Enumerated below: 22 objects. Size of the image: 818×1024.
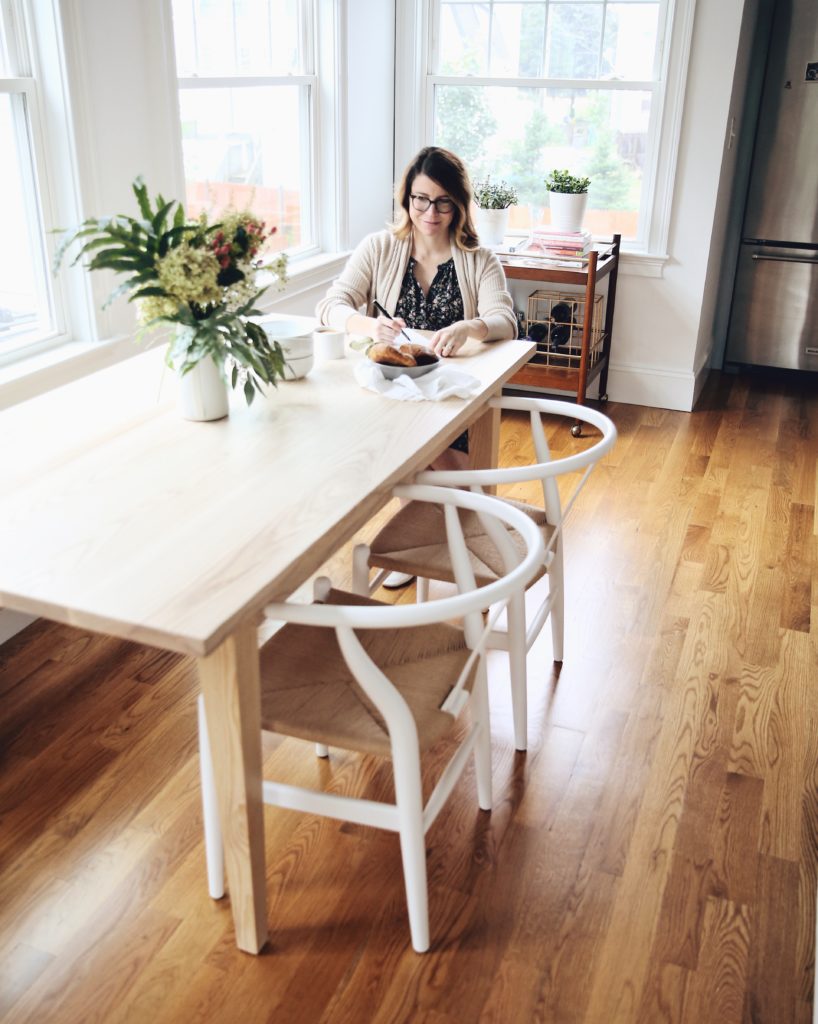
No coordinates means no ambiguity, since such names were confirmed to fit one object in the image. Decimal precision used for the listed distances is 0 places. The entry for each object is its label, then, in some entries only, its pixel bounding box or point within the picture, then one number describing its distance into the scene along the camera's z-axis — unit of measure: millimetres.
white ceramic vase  1962
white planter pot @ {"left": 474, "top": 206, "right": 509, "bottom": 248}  4339
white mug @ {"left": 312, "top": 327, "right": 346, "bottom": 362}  2455
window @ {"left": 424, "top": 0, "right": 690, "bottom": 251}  4234
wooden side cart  4121
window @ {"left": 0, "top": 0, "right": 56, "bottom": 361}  2529
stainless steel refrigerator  4504
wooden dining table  1370
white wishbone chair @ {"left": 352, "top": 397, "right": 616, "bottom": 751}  1928
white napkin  2191
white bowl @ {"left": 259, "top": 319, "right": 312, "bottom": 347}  2281
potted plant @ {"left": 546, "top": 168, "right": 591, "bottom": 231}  4266
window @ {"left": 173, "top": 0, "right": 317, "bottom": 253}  3326
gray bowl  2268
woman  2756
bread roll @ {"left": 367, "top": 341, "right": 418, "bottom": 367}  2281
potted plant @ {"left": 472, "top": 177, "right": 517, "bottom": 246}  4340
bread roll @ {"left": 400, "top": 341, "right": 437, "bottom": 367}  2311
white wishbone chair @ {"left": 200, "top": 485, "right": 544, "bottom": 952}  1464
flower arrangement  1771
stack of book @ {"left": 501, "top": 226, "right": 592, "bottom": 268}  4203
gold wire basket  4449
